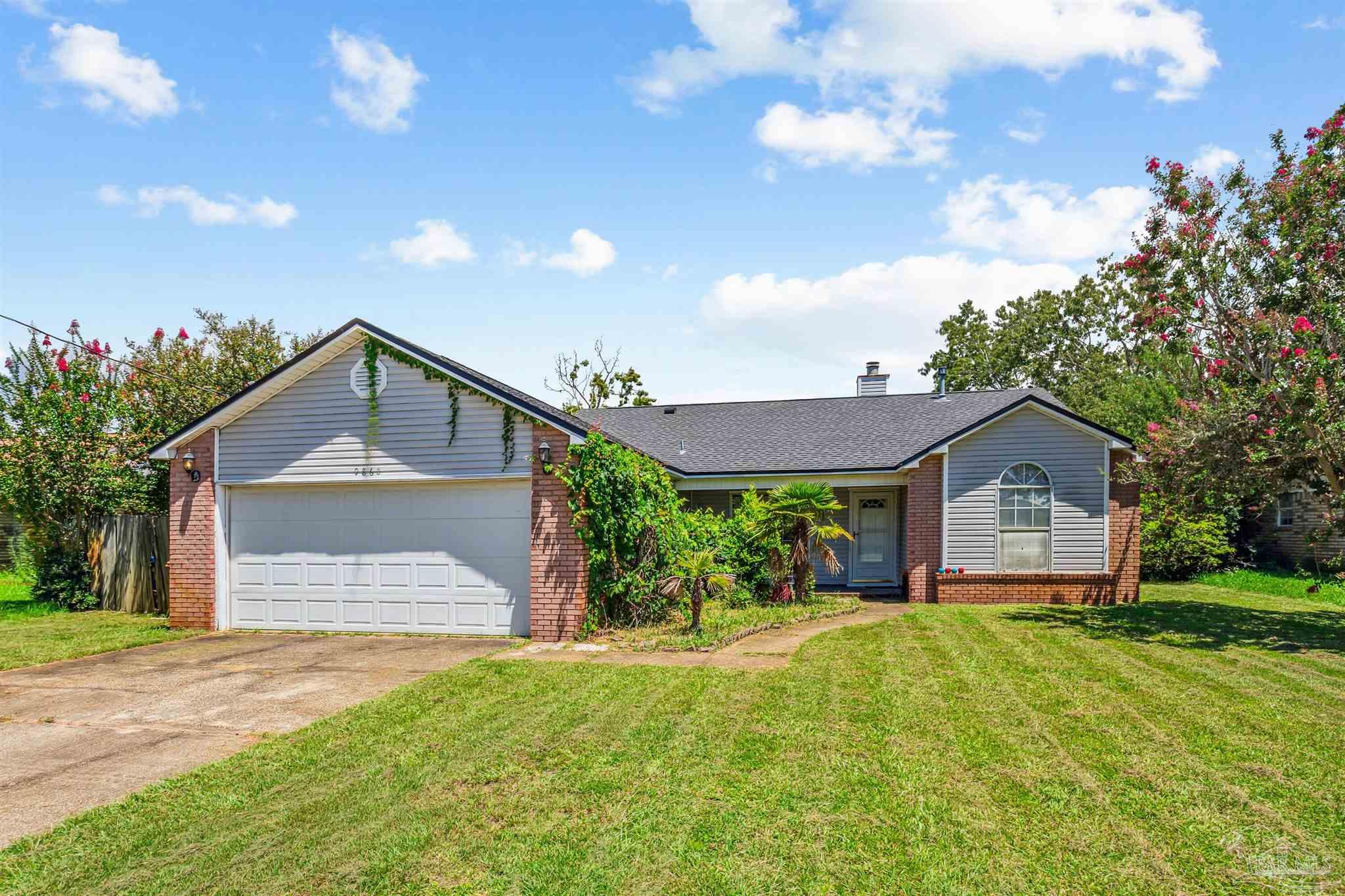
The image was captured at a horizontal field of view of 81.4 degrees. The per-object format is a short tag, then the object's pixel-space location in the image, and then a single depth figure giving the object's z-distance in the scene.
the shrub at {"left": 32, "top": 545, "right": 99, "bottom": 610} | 15.20
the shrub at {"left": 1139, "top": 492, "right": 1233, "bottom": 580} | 18.05
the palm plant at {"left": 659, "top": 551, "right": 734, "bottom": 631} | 10.41
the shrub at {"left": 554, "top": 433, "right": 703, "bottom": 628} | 10.73
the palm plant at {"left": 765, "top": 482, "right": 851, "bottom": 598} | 13.42
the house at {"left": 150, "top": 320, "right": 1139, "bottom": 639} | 10.97
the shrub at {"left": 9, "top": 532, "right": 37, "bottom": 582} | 15.73
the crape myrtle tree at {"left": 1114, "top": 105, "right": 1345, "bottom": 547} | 10.81
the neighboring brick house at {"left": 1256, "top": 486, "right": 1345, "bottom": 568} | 20.53
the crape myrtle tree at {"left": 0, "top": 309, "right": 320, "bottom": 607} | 14.37
